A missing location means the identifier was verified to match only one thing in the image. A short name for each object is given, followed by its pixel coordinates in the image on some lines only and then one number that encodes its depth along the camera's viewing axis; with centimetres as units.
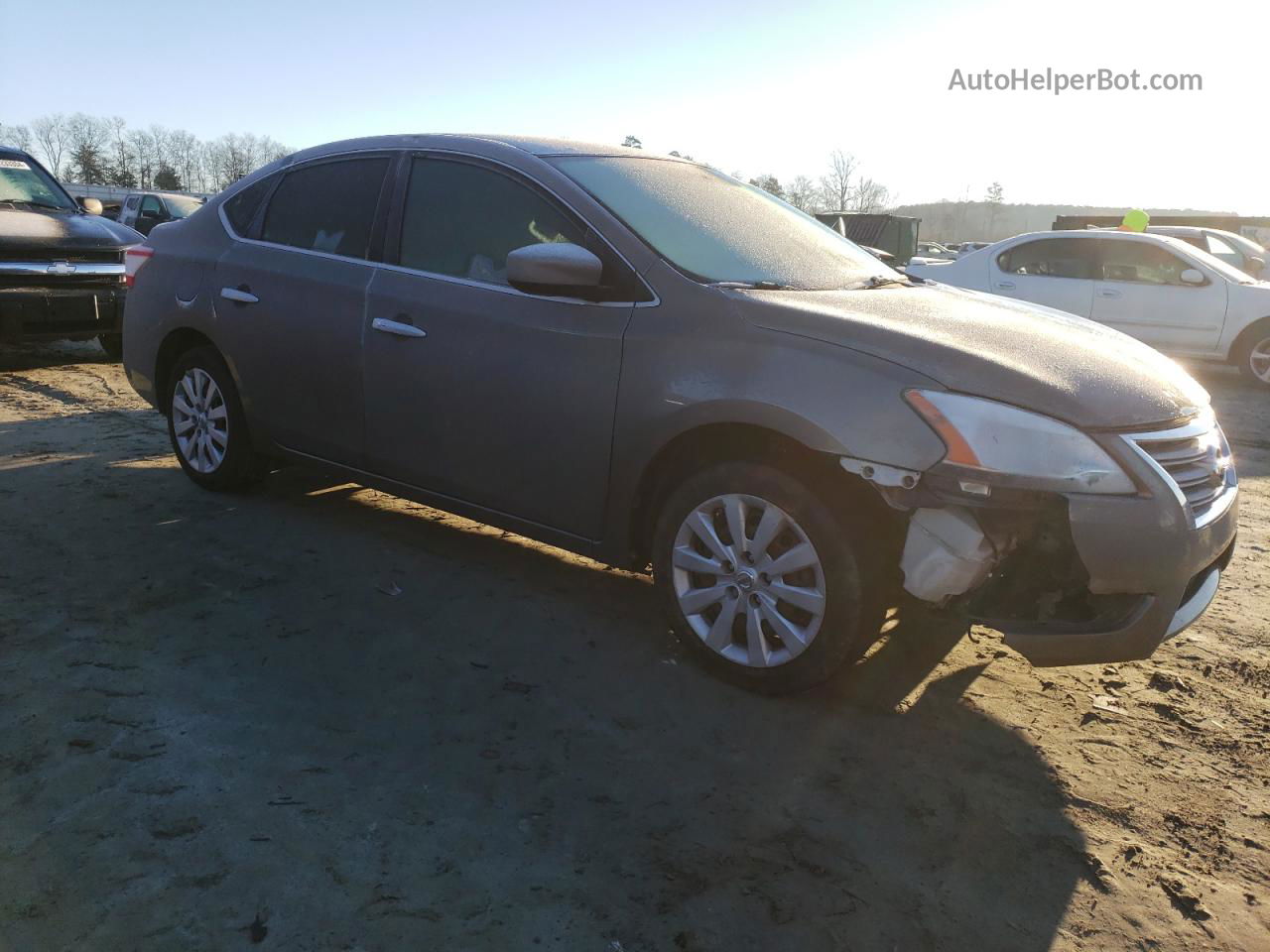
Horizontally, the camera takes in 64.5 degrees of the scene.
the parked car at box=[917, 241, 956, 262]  3956
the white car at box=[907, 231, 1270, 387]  1067
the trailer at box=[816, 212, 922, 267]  3550
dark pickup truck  827
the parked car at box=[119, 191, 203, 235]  2205
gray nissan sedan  282
